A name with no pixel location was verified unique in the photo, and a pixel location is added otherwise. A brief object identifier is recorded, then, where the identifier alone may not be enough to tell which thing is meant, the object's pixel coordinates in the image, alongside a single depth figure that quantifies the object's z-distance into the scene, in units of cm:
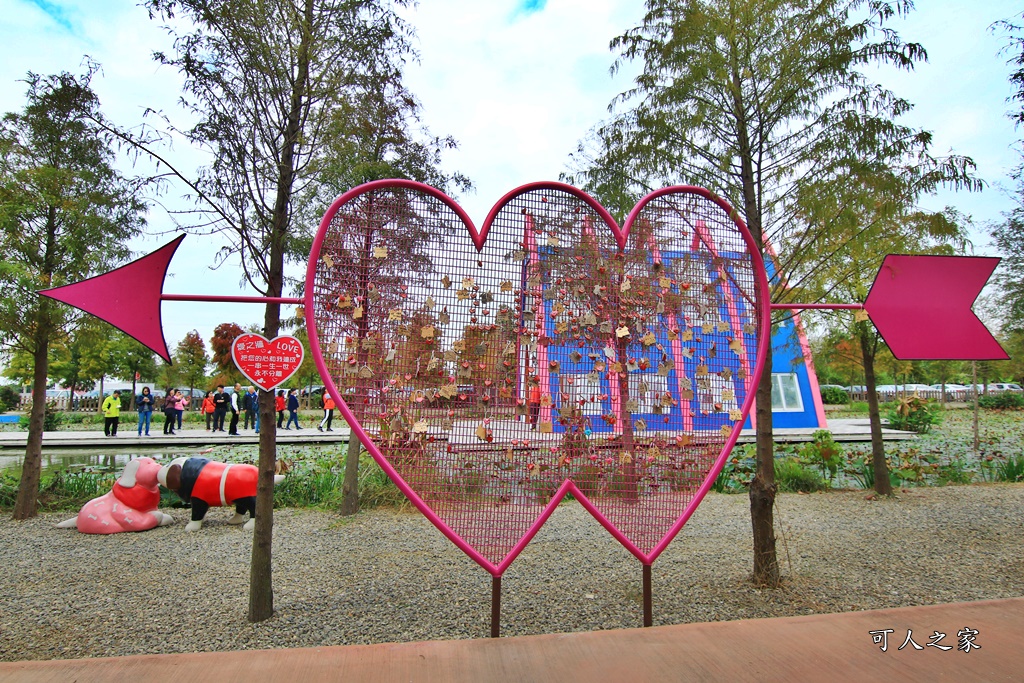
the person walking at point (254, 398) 1680
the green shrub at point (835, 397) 3616
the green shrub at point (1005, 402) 2702
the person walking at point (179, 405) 1758
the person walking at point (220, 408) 1681
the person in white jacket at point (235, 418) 1620
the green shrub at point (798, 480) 798
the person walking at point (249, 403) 1682
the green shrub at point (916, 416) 1574
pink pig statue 592
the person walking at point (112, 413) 1546
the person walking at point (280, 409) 2045
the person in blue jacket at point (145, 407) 1588
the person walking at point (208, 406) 1841
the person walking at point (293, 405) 1843
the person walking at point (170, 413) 1694
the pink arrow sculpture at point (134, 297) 282
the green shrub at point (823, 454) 839
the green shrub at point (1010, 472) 831
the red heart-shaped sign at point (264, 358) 364
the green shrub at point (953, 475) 835
